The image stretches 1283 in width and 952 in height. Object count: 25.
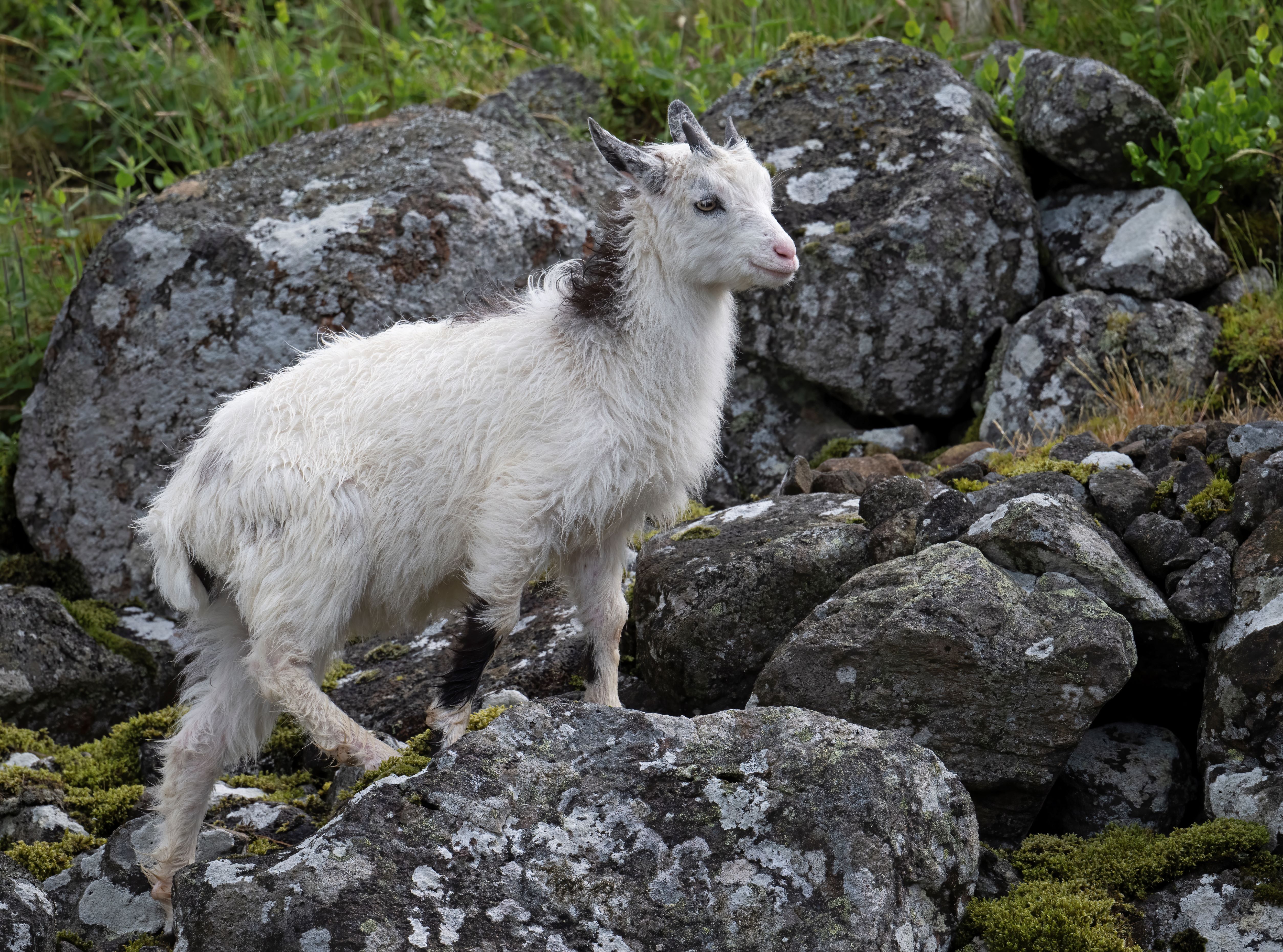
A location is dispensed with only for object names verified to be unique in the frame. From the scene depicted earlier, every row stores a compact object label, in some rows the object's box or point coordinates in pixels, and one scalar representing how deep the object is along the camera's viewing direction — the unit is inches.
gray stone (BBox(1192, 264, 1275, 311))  737.6
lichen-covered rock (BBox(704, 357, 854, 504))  750.5
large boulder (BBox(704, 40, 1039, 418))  730.8
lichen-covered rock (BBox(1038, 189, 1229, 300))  727.1
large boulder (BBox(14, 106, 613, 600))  693.9
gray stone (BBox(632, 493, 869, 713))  505.0
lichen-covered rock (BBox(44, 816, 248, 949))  452.1
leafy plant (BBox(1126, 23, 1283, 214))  749.3
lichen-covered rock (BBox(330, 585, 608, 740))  545.0
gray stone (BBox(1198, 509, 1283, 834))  407.5
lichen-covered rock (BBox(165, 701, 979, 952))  337.1
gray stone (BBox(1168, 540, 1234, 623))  449.1
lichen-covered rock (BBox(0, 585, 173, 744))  581.6
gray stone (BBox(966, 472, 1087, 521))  505.4
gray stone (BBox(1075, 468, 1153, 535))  510.9
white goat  442.3
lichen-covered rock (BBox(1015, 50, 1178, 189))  745.6
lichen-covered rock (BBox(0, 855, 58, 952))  366.6
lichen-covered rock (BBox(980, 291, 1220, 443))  698.2
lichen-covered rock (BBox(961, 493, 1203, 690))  453.1
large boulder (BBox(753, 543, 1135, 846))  418.6
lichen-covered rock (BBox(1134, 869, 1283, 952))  362.0
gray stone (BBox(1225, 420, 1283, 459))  522.9
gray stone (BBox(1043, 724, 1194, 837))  437.7
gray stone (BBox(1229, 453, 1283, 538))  476.4
